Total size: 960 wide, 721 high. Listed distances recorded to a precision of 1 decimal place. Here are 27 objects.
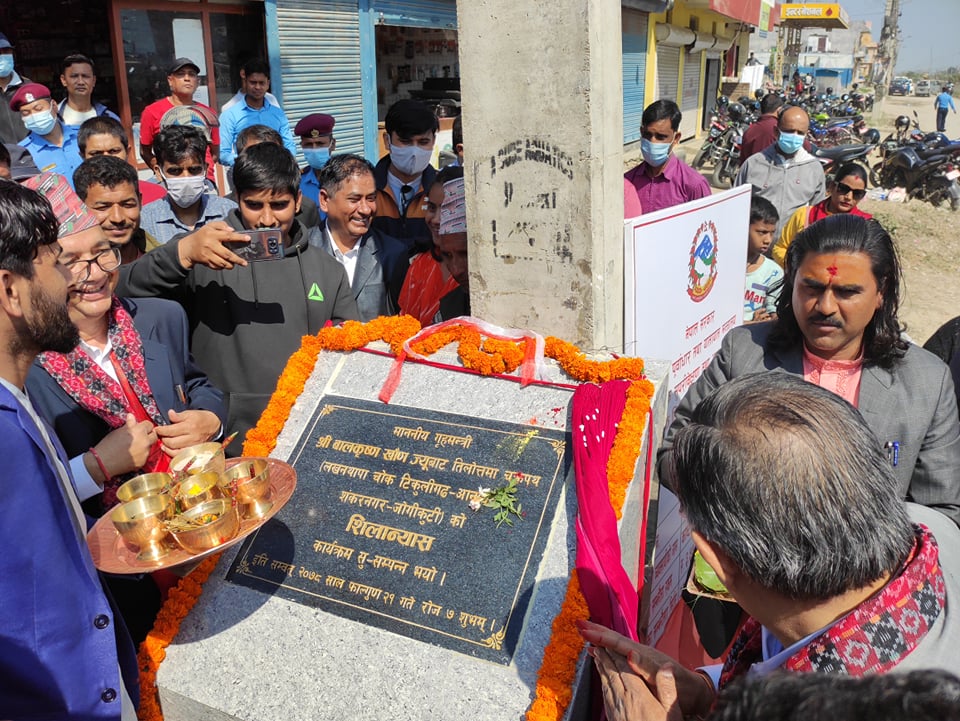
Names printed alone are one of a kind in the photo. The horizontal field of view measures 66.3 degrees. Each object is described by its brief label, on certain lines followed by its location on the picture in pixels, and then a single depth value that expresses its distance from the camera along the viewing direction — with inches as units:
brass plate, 70.3
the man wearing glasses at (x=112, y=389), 80.0
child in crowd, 165.6
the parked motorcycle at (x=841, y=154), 469.1
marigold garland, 71.2
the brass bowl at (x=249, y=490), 78.2
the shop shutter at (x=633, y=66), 642.8
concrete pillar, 91.0
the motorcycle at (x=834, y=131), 617.6
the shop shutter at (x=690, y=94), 882.1
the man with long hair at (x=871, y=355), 81.0
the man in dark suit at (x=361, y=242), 135.9
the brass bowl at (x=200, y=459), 80.7
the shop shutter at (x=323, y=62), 354.9
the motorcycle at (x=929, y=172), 493.7
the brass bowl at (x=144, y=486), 77.2
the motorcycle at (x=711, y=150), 577.0
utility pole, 2404.0
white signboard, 107.0
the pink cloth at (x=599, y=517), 75.1
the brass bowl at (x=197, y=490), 75.4
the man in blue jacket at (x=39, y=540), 60.1
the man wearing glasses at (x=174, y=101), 234.8
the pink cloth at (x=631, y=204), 161.0
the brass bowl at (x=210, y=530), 70.9
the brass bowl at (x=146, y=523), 72.2
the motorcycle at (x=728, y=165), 533.3
